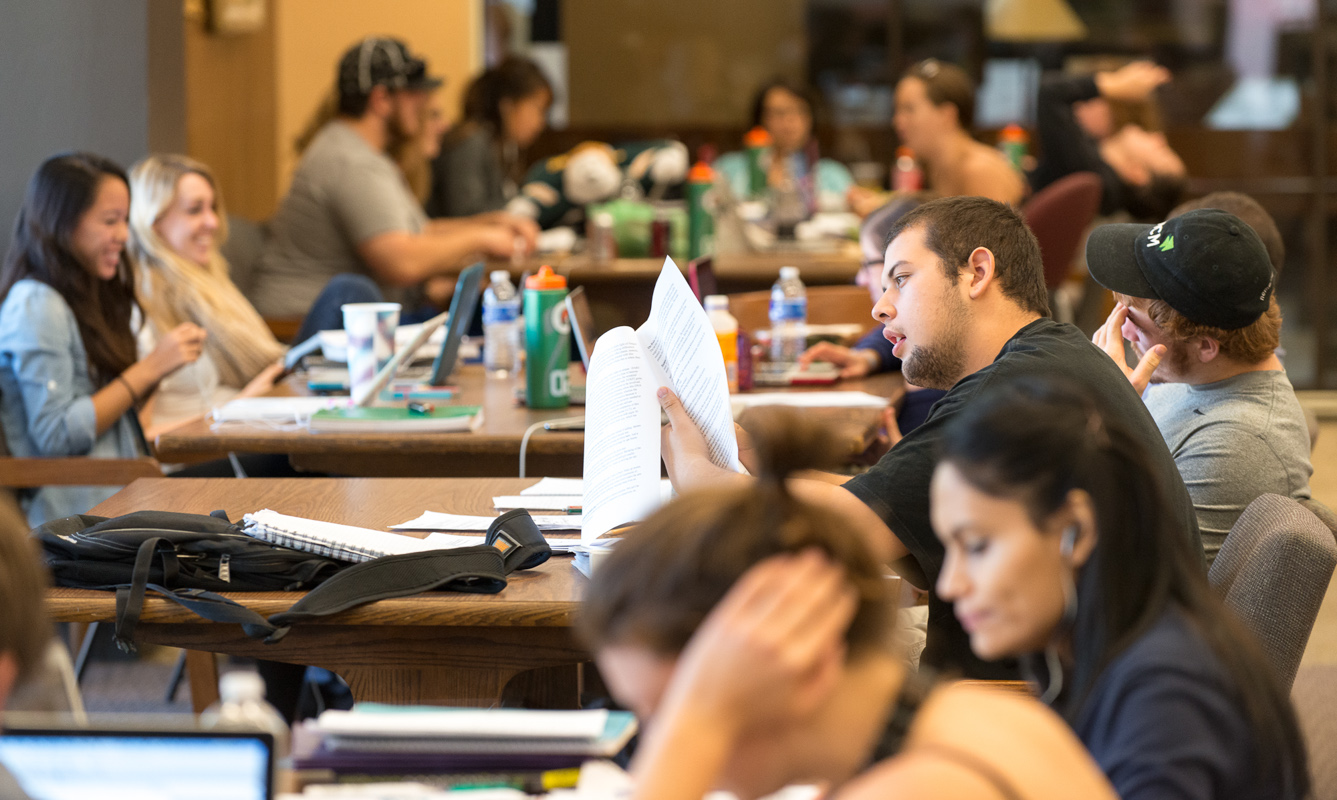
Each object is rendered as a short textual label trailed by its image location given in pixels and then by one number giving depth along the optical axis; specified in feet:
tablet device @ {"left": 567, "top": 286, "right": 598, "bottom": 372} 16.31
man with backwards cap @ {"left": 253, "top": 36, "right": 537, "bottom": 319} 28.73
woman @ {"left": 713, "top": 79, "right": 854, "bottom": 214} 38.68
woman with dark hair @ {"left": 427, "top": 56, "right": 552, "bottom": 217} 36.22
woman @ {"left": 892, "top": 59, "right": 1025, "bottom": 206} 29.19
